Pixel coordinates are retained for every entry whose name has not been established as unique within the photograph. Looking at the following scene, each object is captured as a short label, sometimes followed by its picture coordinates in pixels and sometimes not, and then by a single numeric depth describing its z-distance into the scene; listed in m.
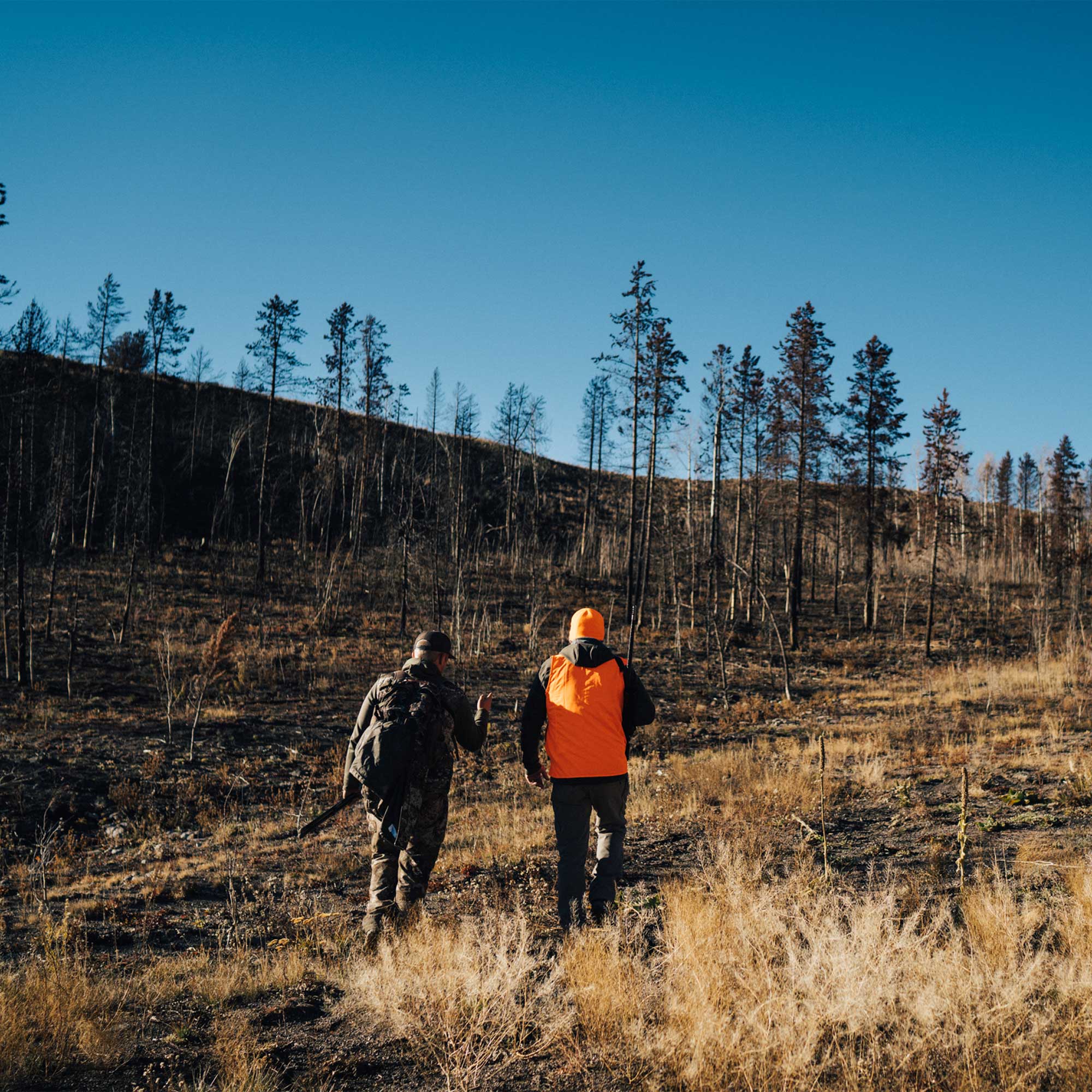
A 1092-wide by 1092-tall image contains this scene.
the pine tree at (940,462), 29.02
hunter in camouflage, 4.53
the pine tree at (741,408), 29.23
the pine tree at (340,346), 33.44
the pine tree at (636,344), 23.97
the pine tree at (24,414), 16.23
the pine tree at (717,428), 28.33
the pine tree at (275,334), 29.02
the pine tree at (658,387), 24.44
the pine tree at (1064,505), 47.38
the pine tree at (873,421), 30.67
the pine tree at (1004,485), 67.94
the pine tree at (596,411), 45.53
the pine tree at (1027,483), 70.62
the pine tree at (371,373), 33.76
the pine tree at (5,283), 11.21
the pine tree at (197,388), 41.59
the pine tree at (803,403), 27.41
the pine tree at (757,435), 30.19
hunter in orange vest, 4.55
